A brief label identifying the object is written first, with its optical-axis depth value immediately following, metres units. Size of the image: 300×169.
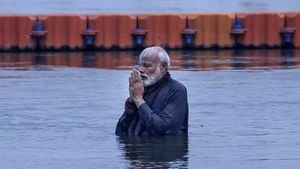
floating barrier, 28.62
